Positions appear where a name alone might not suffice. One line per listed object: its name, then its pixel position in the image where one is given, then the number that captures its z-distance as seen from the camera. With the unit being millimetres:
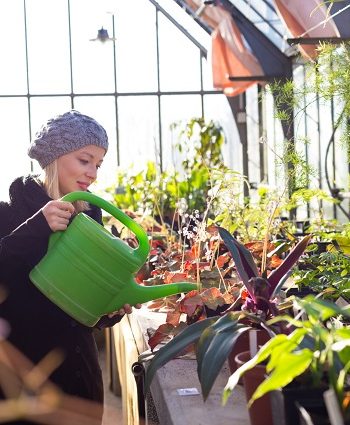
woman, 1931
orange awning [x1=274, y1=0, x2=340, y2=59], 4637
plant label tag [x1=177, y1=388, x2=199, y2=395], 1614
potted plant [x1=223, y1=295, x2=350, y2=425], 967
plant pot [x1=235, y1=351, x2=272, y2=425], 1249
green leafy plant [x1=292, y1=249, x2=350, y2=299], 1771
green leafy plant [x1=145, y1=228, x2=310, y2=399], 1250
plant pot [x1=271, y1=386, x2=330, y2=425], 1091
